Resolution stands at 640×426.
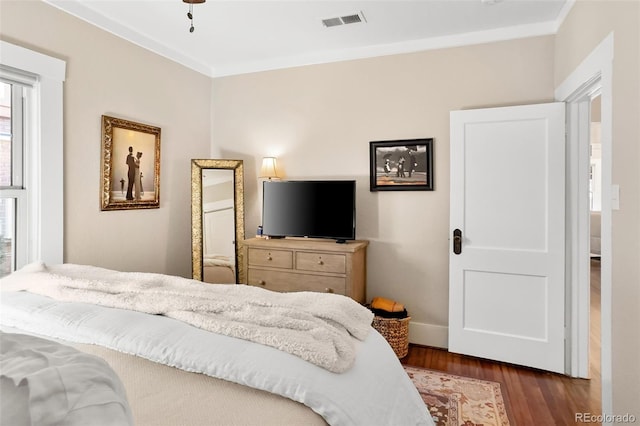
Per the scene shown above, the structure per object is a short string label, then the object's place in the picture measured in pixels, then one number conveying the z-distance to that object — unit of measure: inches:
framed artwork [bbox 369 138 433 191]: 120.8
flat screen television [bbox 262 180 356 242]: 121.6
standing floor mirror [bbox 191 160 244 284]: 130.6
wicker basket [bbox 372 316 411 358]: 112.1
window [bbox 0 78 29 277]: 32.1
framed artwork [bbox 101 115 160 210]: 105.0
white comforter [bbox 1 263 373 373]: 43.0
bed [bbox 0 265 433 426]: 34.7
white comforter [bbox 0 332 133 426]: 14.2
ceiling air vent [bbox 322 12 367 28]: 106.0
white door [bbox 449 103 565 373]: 102.8
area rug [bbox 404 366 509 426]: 79.7
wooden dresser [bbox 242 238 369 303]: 114.3
